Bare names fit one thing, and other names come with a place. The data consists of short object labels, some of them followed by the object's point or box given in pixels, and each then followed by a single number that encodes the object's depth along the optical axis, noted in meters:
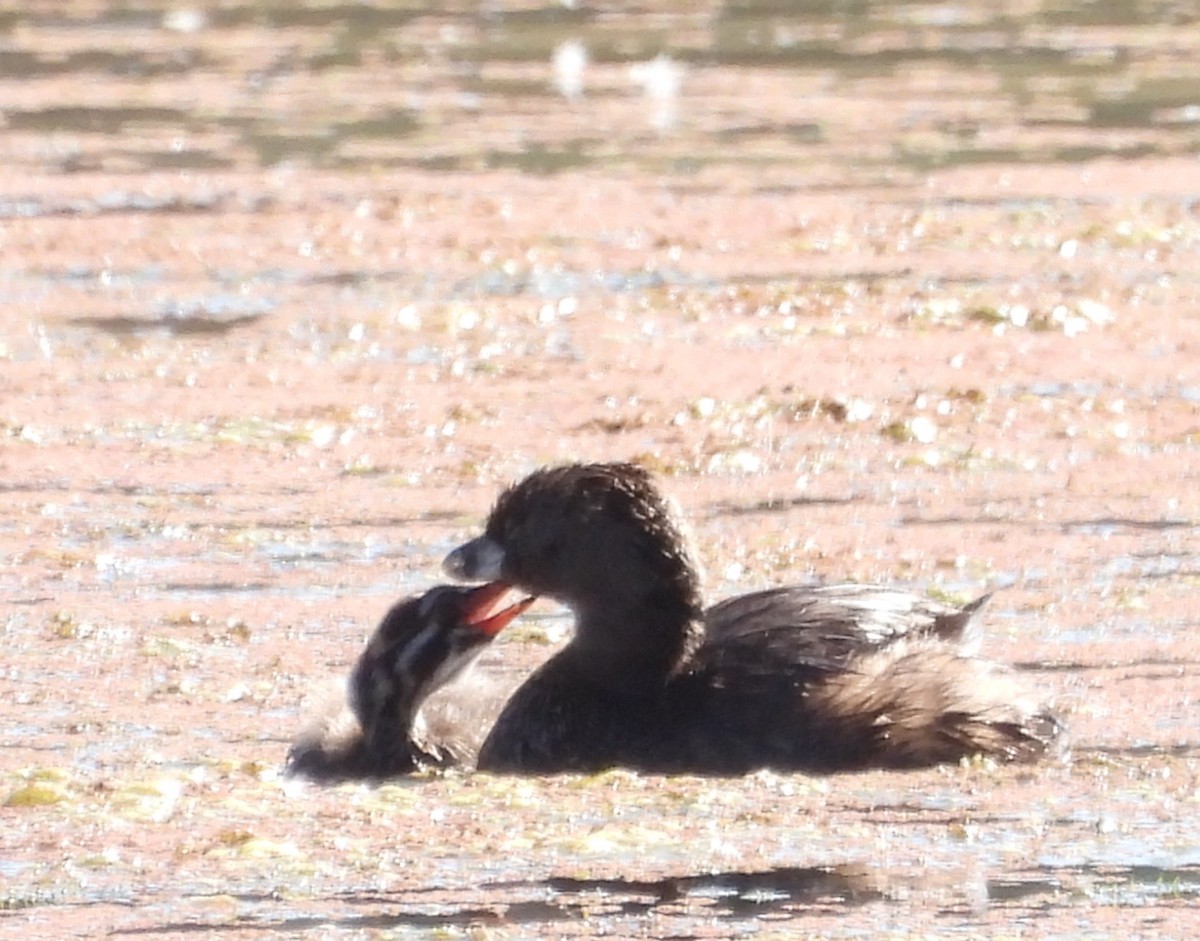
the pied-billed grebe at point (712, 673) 15.45
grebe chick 16.50
